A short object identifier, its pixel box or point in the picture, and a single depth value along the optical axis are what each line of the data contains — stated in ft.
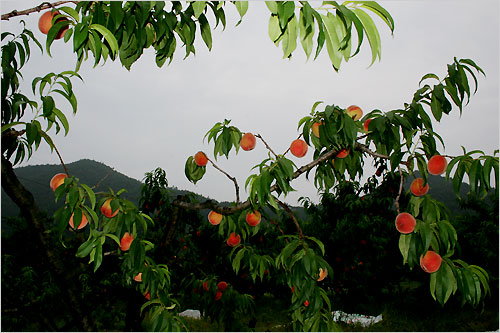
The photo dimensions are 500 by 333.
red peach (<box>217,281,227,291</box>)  7.88
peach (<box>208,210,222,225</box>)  5.68
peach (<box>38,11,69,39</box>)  3.62
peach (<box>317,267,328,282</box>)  5.04
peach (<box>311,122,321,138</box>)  4.60
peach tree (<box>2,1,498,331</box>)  2.81
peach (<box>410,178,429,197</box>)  4.42
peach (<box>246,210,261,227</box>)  5.25
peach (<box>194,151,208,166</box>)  5.37
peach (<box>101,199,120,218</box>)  4.14
